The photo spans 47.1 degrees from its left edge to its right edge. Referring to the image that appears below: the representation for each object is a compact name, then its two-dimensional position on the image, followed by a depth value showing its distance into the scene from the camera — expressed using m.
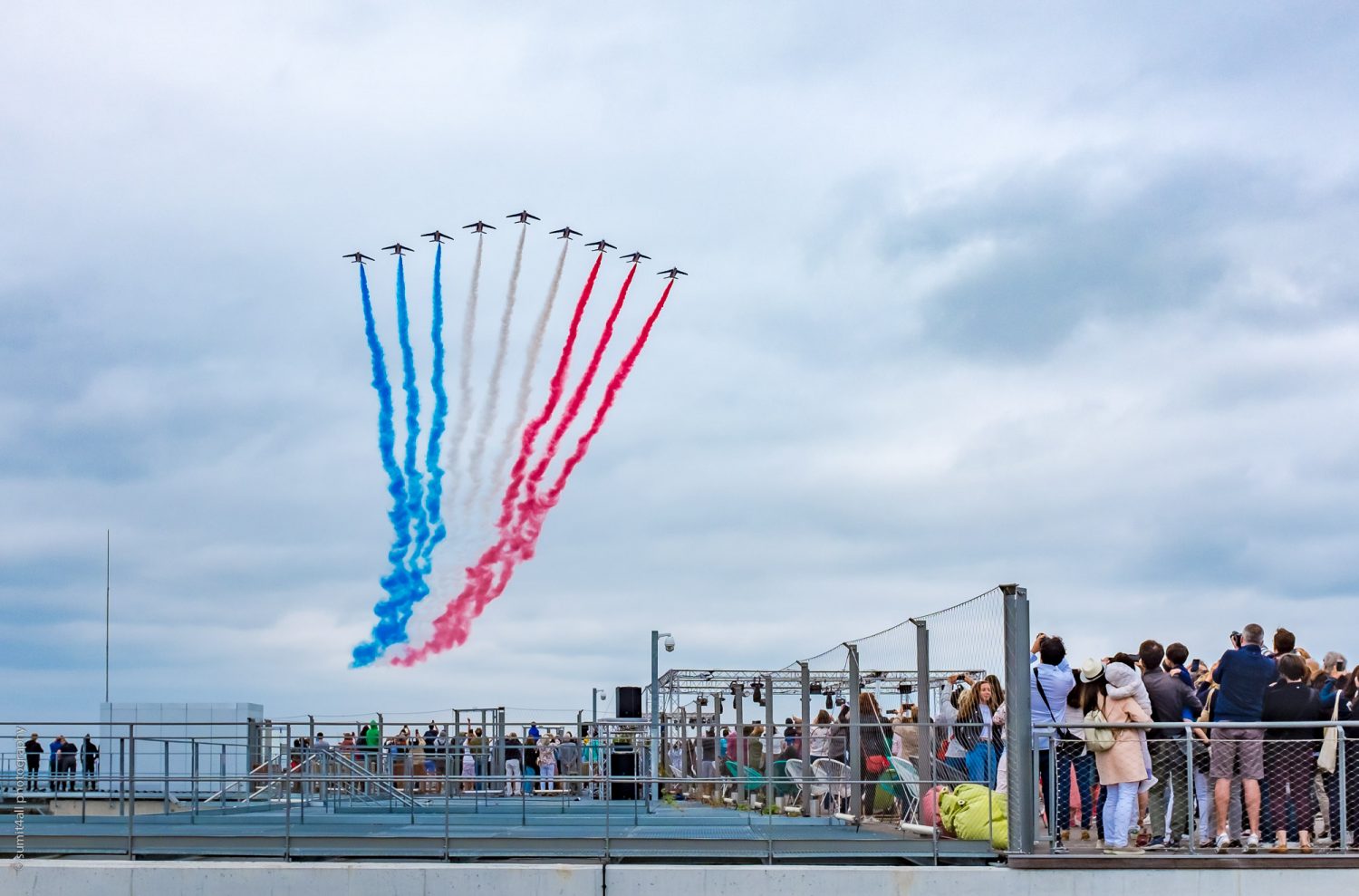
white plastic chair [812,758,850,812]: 19.42
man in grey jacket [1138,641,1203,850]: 13.78
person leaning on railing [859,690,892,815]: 18.73
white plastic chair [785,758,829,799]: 20.55
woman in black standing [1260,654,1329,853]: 13.53
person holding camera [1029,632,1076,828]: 14.55
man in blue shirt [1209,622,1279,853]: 13.49
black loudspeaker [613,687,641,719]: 29.80
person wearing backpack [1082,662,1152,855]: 13.54
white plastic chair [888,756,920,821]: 16.92
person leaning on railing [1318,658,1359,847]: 13.55
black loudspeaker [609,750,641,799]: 24.47
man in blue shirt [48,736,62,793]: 24.06
